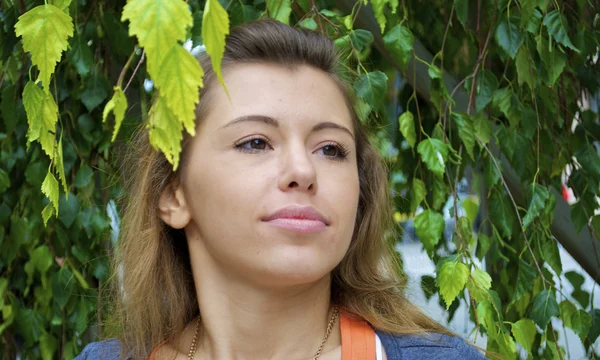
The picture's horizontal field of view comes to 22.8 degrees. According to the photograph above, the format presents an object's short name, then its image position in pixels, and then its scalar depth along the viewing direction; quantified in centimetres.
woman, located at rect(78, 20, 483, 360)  109
